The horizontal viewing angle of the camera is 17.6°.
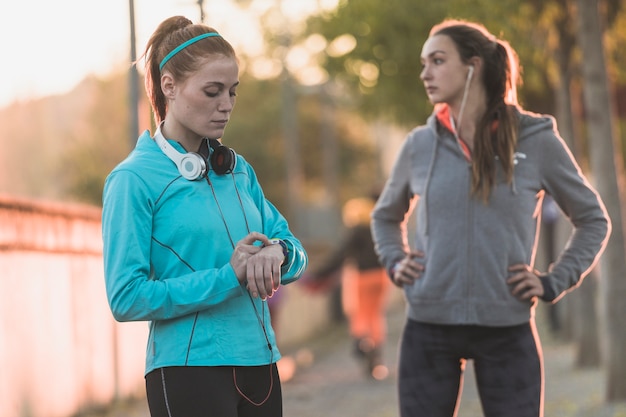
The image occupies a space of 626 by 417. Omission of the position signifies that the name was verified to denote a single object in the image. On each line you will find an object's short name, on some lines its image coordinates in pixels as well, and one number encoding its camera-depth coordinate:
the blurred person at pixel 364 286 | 20.40
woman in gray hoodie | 6.78
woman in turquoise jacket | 5.02
